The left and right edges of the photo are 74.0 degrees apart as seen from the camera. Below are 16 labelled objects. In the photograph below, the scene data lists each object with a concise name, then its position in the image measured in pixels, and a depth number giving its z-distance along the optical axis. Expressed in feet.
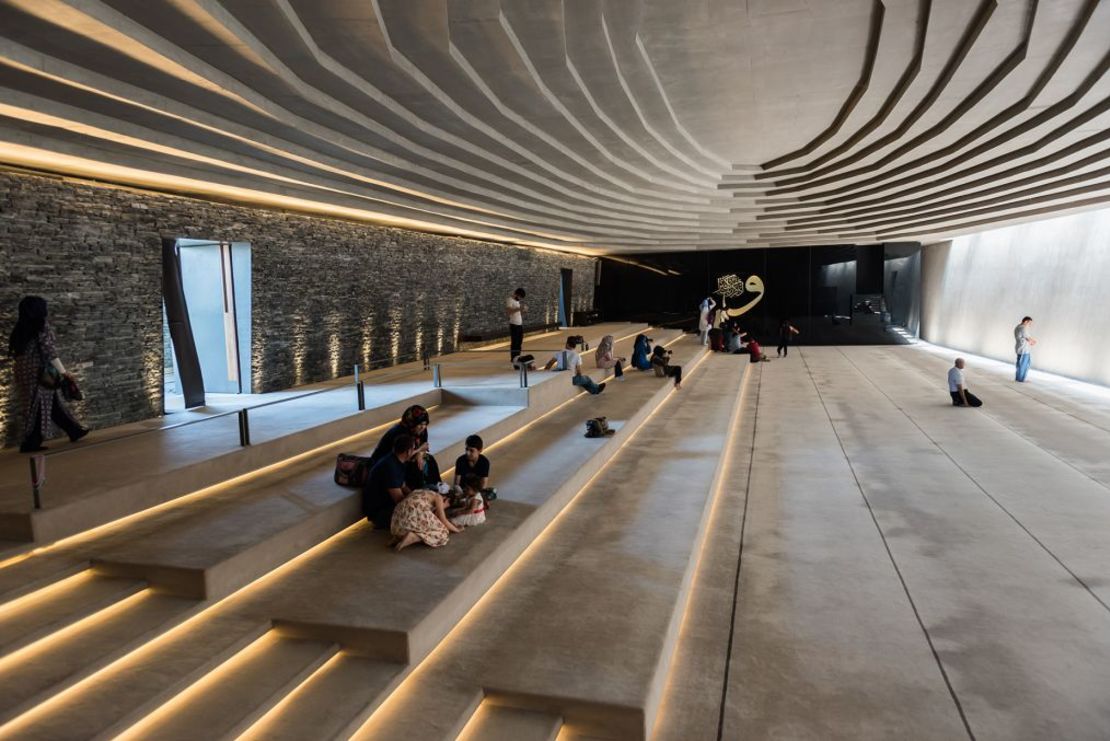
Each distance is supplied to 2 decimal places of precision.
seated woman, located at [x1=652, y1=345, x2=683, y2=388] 46.62
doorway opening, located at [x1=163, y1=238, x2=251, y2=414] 32.96
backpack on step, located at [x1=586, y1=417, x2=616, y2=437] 27.71
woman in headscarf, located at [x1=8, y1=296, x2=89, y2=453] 19.80
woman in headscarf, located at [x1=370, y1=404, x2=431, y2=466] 17.67
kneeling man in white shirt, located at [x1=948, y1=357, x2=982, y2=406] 42.45
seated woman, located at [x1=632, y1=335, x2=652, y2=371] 49.21
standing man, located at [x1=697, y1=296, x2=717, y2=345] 75.05
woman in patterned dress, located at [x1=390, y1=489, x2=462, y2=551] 15.83
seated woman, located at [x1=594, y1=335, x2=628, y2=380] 45.14
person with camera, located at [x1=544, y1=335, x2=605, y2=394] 38.22
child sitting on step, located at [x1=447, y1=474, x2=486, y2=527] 17.12
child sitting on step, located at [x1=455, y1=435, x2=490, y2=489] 19.07
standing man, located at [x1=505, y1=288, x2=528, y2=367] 39.93
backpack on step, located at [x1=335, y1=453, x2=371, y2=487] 18.33
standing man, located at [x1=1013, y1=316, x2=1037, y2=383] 49.64
